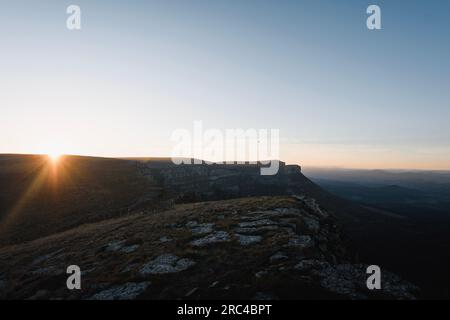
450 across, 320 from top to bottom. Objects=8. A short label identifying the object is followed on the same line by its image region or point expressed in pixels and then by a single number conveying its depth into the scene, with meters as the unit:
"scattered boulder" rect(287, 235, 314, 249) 22.03
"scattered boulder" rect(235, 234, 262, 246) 23.16
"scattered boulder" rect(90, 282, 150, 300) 16.55
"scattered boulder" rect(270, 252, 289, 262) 19.75
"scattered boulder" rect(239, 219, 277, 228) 27.85
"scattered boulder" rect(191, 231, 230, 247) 23.97
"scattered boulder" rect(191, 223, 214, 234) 27.16
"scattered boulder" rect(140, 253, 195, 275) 19.34
